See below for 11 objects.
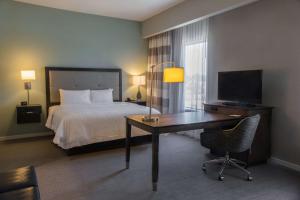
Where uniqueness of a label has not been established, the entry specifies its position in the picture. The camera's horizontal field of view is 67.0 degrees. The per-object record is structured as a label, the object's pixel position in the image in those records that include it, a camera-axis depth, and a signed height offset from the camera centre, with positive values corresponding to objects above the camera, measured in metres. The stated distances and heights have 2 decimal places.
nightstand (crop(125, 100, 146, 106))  5.95 -0.47
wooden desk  2.61 -0.49
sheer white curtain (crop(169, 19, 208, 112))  4.68 +0.47
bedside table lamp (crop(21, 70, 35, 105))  4.70 +0.17
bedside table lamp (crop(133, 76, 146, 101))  6.14 +0.10
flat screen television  3.42 -0.02
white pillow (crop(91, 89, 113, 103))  5.43 -0.28
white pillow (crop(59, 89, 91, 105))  5.07 -0.28
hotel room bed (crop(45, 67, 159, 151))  3.71 -0.51
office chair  2.83 -0.70
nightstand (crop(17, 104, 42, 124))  4.76 -0.62
